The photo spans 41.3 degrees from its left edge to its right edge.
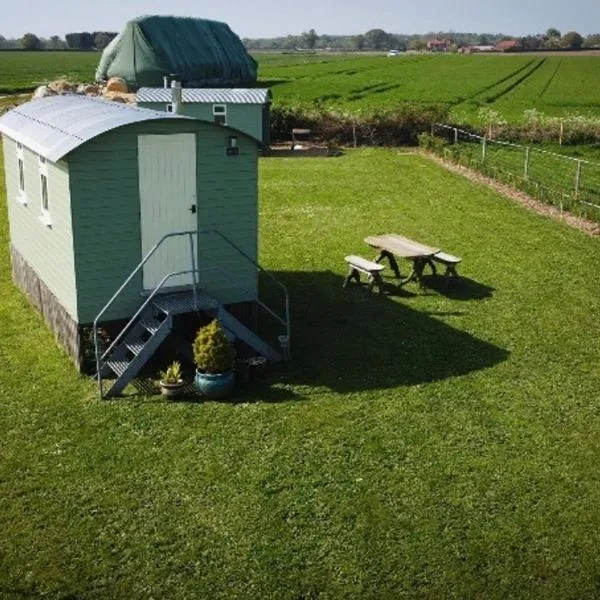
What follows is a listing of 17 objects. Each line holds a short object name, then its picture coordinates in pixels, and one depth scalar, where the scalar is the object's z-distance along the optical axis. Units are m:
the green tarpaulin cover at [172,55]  45.72
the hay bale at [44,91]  37.80
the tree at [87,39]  199.50
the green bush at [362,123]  36.66
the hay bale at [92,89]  42.50
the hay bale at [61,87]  41.71
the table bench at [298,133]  37.50
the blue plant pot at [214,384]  11.31
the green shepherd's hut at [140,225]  11.81
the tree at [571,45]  190.25
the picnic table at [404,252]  16.23
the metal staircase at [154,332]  11.51
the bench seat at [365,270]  16.02
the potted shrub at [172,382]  11.39
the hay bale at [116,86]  42.07
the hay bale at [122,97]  35.78
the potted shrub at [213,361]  11.22
